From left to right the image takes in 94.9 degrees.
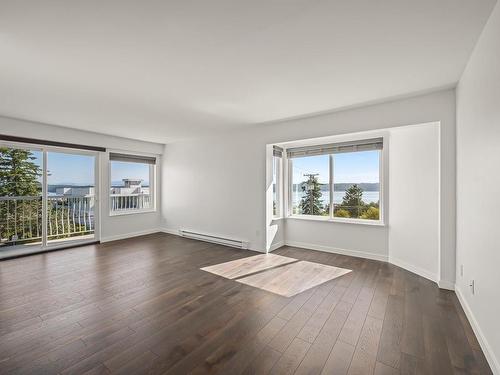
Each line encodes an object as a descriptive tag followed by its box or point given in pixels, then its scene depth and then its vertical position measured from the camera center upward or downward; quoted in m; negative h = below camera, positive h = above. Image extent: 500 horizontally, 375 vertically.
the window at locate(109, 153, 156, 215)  5.38 +0.10
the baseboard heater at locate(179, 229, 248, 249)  4.55 -1.11
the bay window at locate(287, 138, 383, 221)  3.98 +0.14
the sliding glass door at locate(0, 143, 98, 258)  4.00 -0.20
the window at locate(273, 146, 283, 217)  4.61 +0.05
